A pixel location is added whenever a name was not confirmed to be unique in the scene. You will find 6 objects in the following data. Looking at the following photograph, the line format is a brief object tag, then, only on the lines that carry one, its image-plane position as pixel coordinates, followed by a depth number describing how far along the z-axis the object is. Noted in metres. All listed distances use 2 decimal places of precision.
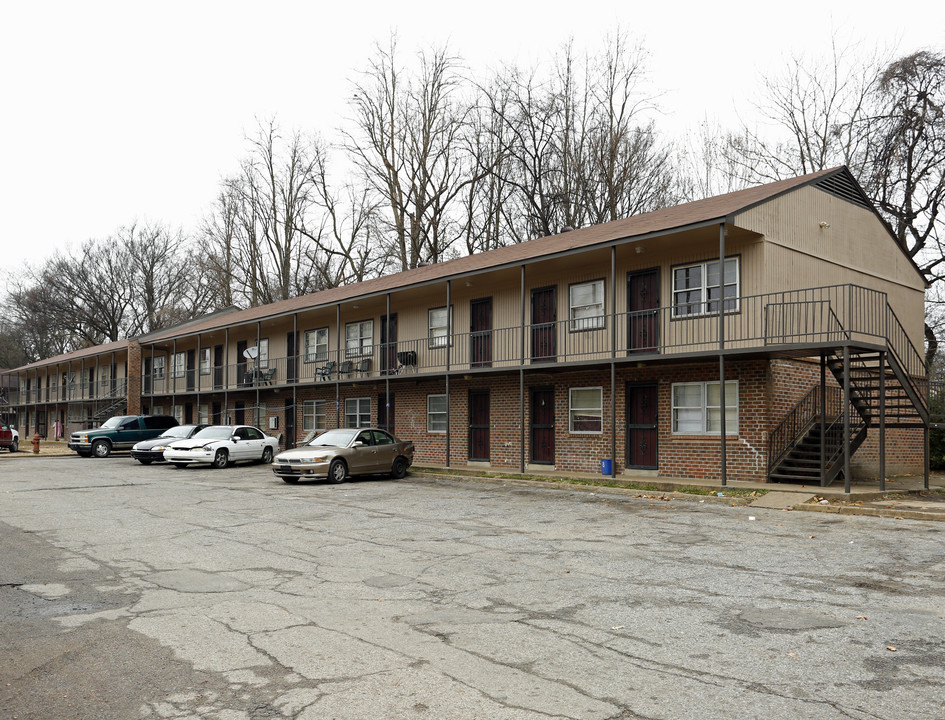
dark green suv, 31.03
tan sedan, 18.81
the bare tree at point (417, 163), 40.38
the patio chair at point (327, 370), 28.91
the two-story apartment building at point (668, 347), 16.92
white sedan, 24.56
